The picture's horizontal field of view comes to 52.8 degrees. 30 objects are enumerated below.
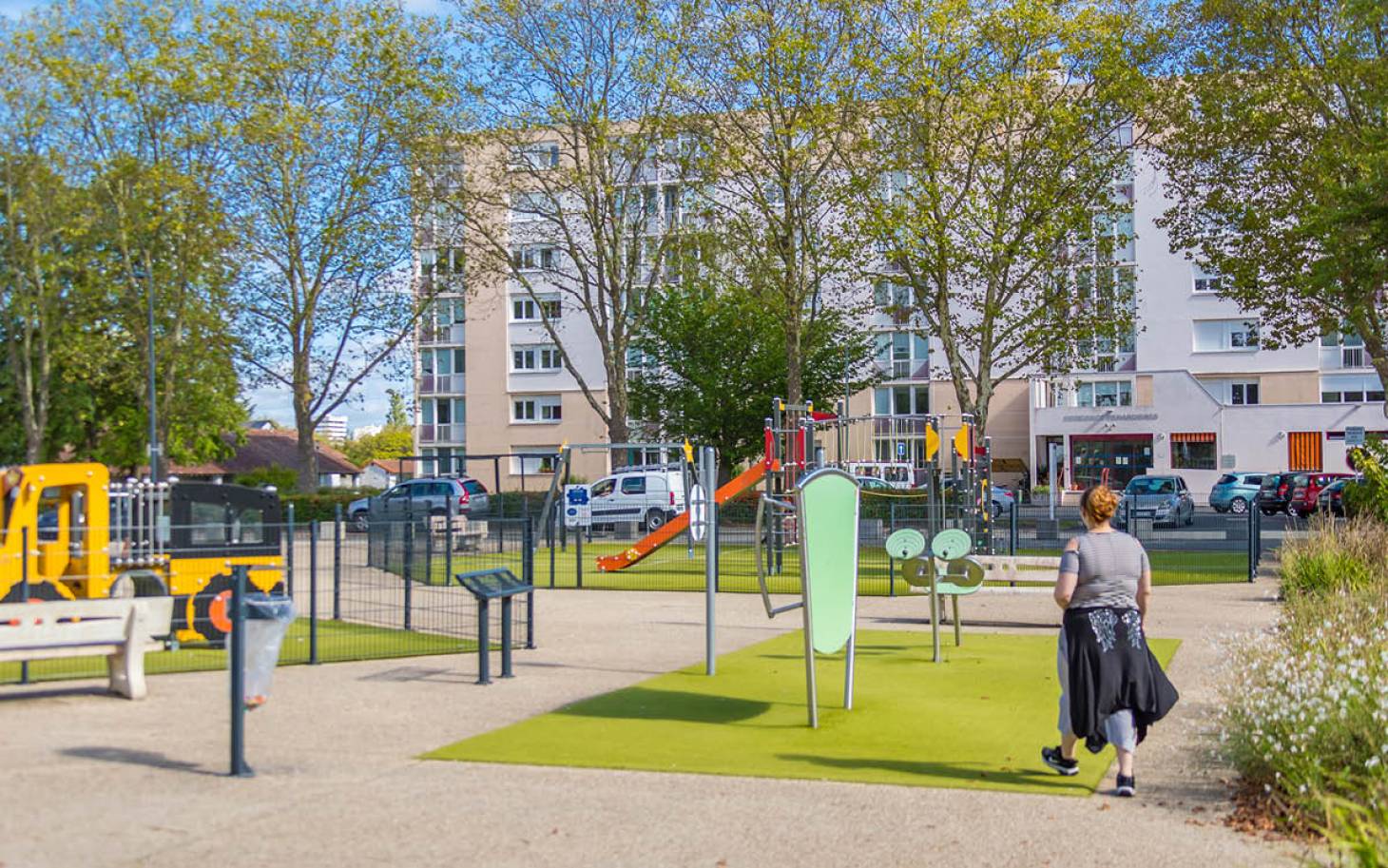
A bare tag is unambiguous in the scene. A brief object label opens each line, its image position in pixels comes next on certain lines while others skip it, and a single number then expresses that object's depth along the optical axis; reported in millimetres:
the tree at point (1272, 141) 29688
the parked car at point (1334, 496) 39938
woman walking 7590
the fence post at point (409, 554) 14667
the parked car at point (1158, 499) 33438
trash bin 8453
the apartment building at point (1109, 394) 58062
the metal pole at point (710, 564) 12109
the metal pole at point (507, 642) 11841
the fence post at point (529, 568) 13625
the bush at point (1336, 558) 15836
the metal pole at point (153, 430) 38375
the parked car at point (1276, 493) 46812
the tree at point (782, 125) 31812
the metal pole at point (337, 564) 14016
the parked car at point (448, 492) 39125
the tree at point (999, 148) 30875
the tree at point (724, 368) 52875
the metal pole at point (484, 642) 11562
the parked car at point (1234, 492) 49031
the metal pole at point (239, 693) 8078
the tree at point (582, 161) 36906
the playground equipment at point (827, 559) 9750
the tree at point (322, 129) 39281
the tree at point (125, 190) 39656
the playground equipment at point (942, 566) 13078
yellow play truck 13234
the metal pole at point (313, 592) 12773
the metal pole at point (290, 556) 12570
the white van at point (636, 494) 39031
